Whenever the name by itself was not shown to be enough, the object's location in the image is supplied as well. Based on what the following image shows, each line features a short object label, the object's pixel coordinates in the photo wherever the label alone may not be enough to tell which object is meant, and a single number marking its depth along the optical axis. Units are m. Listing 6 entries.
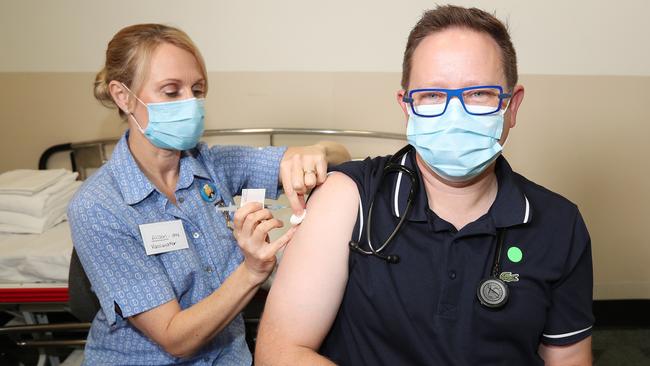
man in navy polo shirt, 0.97
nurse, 1.16
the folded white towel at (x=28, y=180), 2.17
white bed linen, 1.85
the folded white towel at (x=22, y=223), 2.12
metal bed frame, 1.99
